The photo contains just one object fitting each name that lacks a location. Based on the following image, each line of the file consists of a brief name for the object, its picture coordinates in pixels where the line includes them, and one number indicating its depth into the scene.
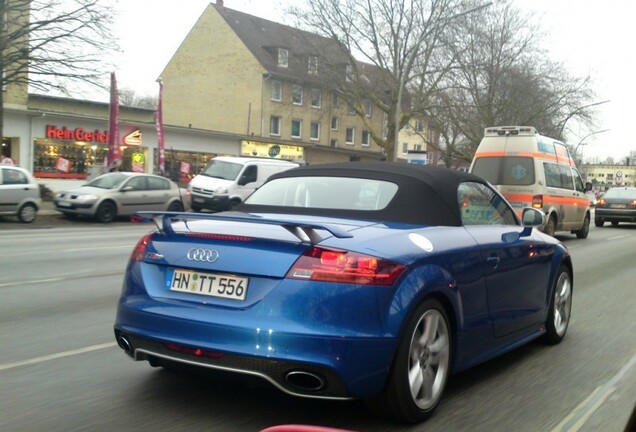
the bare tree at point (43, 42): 23.12
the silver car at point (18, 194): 18.53
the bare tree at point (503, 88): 44.42
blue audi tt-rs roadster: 3.44
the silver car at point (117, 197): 20.25
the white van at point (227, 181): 23.94
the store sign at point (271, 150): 46.28
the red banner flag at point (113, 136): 25.77
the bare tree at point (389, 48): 41.41
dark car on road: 26.03
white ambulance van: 16.02
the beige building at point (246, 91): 52.38
